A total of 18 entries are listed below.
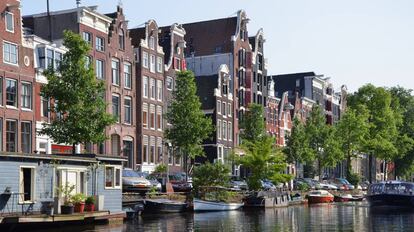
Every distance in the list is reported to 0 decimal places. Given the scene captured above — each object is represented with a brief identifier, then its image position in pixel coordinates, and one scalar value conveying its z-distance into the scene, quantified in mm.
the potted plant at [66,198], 39562
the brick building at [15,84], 54375
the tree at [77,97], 48000
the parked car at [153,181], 56031
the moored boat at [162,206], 51938
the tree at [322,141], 97750
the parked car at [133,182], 52750
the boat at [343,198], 88556
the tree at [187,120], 66044
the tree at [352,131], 102750
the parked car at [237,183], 67688
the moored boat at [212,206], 55875
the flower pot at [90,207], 41825
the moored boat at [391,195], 71125
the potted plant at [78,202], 40534
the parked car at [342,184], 97694
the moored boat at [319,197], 79938
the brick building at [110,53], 64750
